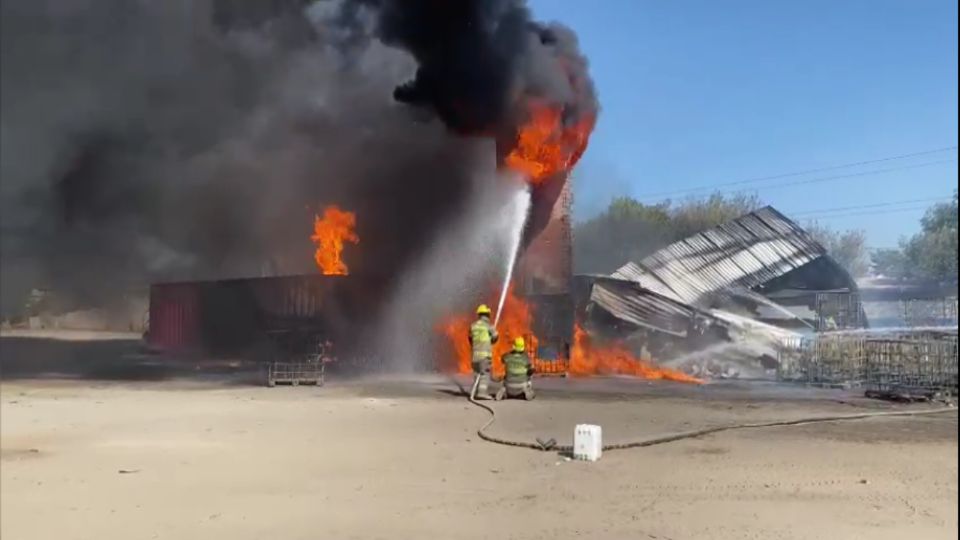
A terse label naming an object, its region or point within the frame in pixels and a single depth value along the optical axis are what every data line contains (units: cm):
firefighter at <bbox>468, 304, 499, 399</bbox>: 1316
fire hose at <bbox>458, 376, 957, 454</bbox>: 834
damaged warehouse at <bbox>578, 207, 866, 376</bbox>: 2119
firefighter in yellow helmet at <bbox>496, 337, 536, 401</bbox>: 1320
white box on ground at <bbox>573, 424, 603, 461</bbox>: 770
